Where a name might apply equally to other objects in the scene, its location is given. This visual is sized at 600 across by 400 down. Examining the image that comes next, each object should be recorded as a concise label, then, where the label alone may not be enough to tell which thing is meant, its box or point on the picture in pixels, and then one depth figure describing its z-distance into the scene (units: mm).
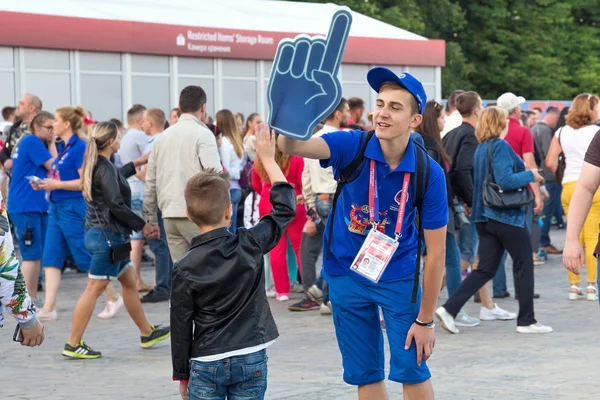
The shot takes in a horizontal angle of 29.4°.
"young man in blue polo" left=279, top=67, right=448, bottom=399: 4996
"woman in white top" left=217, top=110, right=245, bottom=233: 12547
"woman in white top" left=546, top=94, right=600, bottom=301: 10383
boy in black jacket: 4738
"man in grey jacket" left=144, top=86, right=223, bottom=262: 9430
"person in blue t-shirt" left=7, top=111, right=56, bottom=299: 11188
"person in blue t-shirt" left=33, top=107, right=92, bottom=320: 10172
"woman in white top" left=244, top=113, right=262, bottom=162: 14020
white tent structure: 22500
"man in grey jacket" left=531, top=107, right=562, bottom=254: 15336
